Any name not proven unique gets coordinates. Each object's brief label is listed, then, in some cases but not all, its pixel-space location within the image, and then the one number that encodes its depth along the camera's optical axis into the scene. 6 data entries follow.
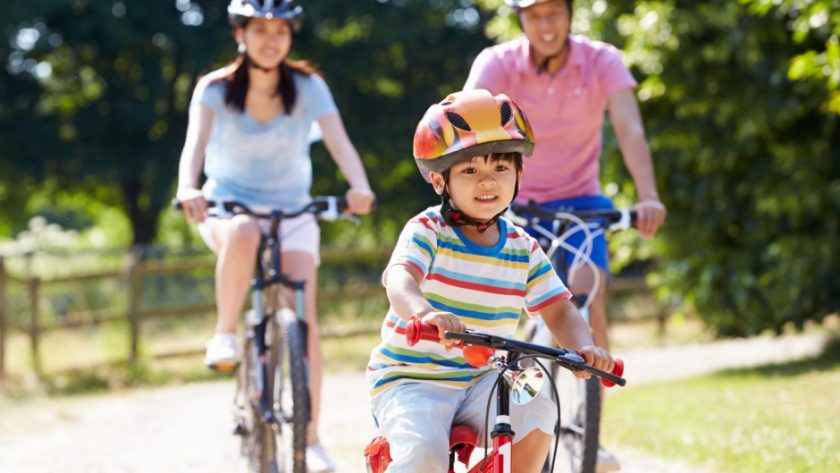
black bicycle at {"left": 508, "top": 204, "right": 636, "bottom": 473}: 8.18
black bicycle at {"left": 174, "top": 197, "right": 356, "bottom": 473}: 8.37
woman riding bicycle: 9.17
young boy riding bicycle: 5.75
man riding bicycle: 9.07
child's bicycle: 5.07
